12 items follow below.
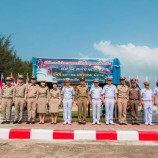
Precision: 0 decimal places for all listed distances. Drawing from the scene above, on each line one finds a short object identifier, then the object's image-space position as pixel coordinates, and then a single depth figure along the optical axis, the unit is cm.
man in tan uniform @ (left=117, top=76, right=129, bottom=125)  598
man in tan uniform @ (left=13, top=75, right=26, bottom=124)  587
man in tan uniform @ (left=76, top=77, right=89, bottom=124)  597
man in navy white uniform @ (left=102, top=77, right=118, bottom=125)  598
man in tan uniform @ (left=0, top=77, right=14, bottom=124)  586
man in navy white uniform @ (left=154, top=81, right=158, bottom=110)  616
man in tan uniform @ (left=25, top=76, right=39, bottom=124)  589
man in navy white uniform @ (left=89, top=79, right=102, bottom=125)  595
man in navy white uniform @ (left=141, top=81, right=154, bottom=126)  596
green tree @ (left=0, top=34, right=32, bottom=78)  2219
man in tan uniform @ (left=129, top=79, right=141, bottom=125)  597
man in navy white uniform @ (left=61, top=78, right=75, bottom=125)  592
